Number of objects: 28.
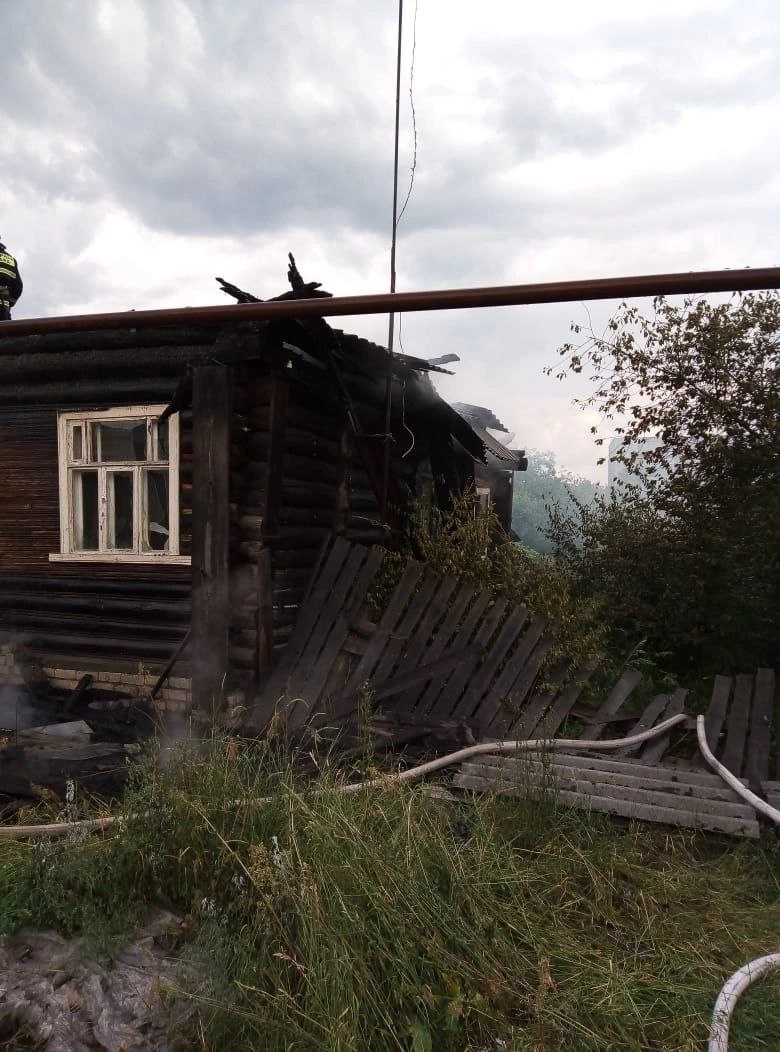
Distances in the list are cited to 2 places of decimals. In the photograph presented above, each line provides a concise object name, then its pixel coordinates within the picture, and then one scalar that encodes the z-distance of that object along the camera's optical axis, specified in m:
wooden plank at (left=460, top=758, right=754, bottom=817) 4.21
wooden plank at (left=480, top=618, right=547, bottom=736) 5.47
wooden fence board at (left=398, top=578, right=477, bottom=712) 5.73
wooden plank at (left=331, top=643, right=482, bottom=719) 5.64
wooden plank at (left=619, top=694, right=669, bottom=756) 5.39
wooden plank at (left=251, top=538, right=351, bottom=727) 6.17
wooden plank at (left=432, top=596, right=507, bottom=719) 5.63
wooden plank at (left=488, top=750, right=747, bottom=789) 4.61
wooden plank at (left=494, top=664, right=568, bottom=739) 5.38
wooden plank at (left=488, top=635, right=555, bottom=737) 5.42
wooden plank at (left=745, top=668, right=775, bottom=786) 4.96
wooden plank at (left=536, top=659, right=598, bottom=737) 5.39
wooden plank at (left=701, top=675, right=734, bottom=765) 5.29
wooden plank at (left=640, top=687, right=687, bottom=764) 5.06
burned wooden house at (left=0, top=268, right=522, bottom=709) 6.14
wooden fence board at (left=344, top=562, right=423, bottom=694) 5.91
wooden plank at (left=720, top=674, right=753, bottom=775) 5.00
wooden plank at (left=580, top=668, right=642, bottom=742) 5.53
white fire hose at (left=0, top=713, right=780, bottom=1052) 2.59
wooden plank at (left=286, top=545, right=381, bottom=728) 6.10
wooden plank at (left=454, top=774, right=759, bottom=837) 4.07
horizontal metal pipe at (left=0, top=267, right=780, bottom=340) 3.29
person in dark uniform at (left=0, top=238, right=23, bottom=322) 7.59
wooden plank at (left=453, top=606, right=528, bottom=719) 5.59
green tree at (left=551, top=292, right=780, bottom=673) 7.24
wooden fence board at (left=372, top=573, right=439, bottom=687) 5.88
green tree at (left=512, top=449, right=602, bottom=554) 47.62
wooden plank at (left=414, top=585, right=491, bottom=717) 5.70
